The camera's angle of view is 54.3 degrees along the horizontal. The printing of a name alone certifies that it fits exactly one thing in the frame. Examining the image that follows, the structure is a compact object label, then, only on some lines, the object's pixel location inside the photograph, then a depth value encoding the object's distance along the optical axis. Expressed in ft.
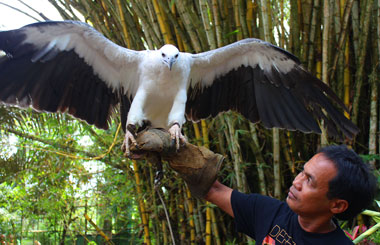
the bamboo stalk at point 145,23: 9.37
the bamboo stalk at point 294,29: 10.16
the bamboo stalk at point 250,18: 9.91
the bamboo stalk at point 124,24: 9.56
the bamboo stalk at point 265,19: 8.68
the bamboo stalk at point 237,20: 9.63
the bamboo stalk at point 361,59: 9.86
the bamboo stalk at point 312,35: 10.02
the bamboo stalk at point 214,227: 9.62
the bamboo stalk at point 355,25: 10.41
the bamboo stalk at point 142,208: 10.54
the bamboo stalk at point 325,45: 9.25
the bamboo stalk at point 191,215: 10.19
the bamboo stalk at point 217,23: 8.93
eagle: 7.79
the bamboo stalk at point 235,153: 9.07
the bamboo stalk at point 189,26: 8.87
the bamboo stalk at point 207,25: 8.50
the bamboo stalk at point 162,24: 9.11
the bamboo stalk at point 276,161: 9.38
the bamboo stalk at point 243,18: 9.73
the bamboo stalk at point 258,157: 9.62
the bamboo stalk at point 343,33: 9.80
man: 4.46
